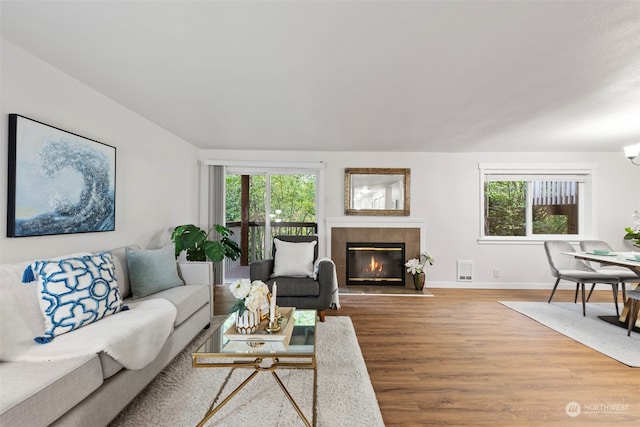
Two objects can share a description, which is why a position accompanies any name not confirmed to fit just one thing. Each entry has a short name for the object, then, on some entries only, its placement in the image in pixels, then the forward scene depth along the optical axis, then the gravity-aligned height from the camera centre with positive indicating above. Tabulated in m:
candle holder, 1.86 -0.71
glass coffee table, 1.61 -0.76
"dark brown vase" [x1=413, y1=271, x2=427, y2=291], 4.73 -1.03
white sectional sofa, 1.20 -0.76
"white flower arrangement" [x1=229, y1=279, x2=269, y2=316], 1.82 -0.50
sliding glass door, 5.14 +0.14
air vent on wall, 5.00 -0.89
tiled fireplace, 4.98 -0.34
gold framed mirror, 5.02 +0.39
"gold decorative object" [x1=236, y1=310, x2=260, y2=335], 1.84 -0.67
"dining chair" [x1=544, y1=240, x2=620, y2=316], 3.62 -0.71
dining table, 3.00 -0.49
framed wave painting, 1.97 +0.23
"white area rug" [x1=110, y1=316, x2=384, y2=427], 1.73 -1.18
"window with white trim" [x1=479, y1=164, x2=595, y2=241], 5.02 +0.17
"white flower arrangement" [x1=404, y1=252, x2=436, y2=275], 4.74 -0.78
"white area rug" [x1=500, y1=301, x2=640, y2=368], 2.67 -1.19
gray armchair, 3.21 -0.83
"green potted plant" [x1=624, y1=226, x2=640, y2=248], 3.39 -0.23
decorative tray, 1.78 -0.73
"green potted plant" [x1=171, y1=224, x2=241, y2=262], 3.69 -0.40
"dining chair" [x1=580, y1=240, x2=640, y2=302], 3.59 -0.71
